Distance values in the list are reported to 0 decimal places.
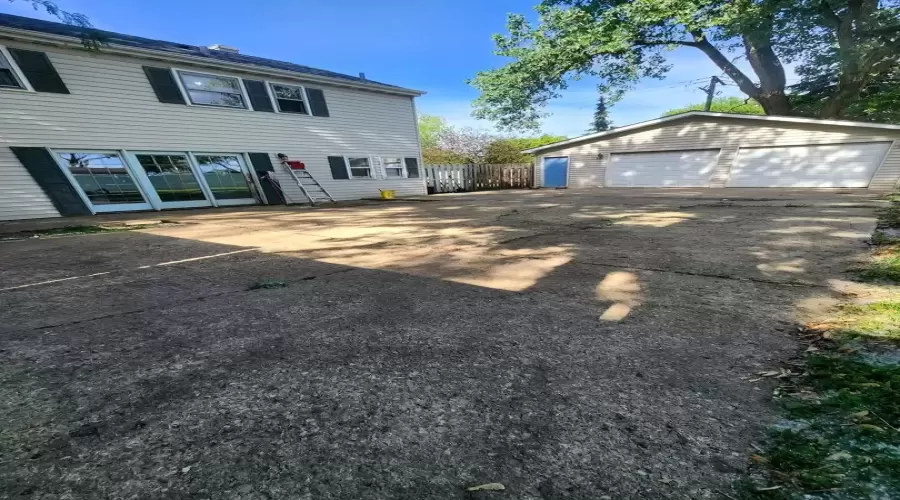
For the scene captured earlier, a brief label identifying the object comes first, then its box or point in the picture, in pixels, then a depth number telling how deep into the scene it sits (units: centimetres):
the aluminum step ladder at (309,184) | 1054
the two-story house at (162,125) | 729
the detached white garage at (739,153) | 1139
